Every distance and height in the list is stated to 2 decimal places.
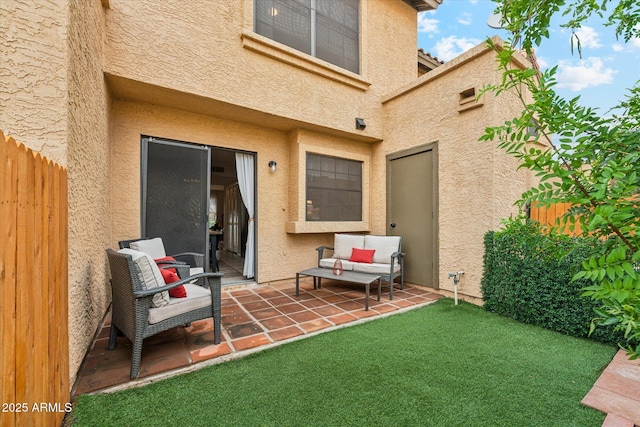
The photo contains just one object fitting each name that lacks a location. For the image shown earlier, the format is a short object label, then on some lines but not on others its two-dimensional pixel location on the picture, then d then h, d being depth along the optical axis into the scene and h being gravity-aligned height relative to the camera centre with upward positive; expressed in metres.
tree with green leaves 1.13 +0.32
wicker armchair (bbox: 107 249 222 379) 2.72 -1.02
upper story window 5.64 +4.33
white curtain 6.05 +0.57
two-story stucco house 2.47 +1.46
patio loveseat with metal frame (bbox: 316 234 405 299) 5.46 -0.86
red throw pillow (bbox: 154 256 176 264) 4.10 -0.69
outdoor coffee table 4.63 -1.11
